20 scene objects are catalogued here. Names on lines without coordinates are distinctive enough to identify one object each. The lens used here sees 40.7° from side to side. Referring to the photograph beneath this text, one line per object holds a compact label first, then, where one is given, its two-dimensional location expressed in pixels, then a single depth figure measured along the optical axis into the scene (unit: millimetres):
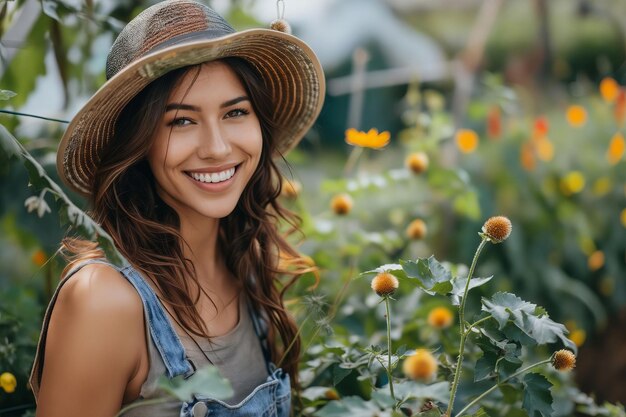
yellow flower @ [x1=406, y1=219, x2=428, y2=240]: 2170
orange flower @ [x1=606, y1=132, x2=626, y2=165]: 3082
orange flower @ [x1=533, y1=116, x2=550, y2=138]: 2992
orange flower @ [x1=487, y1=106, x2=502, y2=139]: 3062
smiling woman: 1376
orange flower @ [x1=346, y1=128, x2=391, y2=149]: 1983
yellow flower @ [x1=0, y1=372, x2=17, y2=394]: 1595
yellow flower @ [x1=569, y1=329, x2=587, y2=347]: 2801
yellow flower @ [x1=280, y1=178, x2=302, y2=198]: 2080
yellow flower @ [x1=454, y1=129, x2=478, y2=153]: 2824
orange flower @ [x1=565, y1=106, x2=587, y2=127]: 3164
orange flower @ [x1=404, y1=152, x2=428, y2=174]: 2215
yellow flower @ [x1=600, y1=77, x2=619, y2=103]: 3164
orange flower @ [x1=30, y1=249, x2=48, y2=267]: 2300
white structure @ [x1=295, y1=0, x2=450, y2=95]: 3514
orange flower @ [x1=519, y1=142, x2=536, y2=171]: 3006
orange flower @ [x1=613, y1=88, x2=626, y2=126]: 3242
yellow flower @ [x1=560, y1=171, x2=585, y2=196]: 3006
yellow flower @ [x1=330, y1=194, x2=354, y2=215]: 2084
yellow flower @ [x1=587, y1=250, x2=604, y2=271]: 3035
